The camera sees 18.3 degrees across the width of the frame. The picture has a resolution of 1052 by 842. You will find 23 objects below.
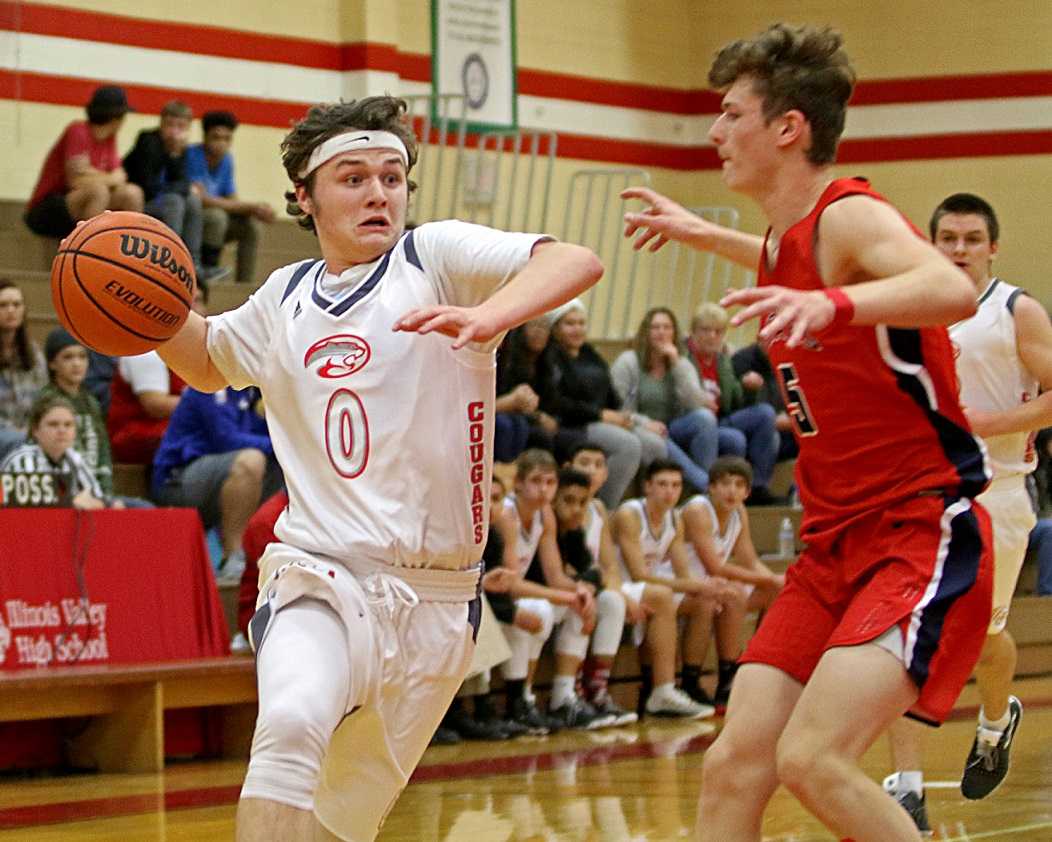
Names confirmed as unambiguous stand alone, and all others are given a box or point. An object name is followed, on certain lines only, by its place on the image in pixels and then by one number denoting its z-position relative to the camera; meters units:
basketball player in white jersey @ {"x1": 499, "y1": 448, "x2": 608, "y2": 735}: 16.54
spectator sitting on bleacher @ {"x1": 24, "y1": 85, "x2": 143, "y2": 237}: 18.52
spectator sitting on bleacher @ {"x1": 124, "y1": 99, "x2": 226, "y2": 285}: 19.35
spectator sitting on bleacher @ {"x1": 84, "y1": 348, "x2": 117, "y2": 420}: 17.58
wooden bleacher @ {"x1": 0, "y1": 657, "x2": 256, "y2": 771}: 13.92
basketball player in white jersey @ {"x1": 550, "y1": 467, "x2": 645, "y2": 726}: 17.28
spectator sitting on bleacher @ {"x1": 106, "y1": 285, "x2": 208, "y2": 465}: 17.13
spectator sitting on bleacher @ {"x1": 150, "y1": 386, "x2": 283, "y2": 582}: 16.51
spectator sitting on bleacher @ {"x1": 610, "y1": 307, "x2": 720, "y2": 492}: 20.93
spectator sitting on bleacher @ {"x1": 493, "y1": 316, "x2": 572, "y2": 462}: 18.35
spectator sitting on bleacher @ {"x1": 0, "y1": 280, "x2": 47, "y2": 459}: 16.17
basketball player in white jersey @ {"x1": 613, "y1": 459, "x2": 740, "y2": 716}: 18.39
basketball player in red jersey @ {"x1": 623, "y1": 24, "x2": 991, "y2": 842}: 6.58
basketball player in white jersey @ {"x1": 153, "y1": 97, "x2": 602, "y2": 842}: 6.83
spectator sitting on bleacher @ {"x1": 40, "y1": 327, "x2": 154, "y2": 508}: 15.88
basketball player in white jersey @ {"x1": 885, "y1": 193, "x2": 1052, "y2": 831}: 10.65
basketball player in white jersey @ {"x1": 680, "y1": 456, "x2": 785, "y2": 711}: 18.87
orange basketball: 7.44
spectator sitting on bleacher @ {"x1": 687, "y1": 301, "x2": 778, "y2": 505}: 22.36
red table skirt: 14.58
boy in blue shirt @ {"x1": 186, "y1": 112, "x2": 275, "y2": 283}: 20.51
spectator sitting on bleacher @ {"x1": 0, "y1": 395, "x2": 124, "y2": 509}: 15.11
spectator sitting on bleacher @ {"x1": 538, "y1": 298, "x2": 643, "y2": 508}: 19.20
